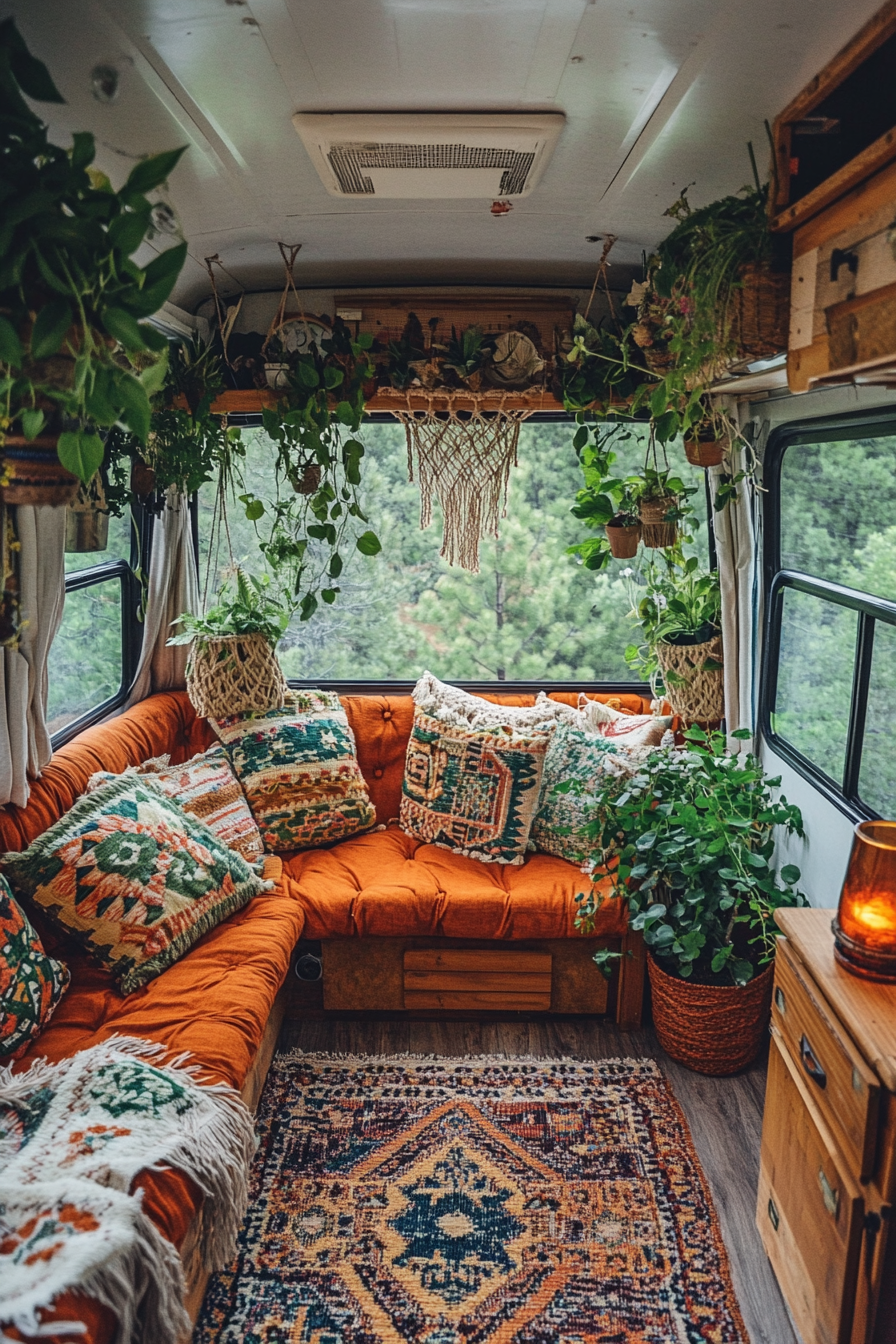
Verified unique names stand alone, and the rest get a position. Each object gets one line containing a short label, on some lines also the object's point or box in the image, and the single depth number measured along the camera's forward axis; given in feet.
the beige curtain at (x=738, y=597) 9.88
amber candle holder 5.62
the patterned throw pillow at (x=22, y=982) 6.42
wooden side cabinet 4.88
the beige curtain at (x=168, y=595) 10.93
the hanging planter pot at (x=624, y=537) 9.62
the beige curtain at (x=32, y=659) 7.38
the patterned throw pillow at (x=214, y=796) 9.45
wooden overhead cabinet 4.17
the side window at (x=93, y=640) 9.48
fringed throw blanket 4.75
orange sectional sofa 7.05
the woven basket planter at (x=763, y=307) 5.50
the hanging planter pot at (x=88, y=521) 8.10
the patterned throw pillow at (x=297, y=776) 10.11
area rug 6.32
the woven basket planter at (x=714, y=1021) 8.39
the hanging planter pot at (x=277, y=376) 9.68
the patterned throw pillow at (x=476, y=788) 9.81
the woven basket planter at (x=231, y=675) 10.02
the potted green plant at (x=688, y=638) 10.20
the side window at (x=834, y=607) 7.76
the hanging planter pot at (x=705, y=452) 9.01
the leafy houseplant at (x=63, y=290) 3.47
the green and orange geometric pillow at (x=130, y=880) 7.37
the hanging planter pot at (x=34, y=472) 4.11
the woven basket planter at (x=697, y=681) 10.18
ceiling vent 5.76
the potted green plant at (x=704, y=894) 8.33
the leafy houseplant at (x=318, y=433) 9.40
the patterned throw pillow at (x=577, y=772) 9.83
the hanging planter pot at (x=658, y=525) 9.35
